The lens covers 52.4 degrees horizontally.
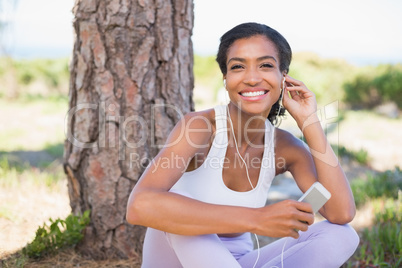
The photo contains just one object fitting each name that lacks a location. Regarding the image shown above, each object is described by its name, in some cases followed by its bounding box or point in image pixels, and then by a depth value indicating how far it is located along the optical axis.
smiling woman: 1.70
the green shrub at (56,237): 2.51
